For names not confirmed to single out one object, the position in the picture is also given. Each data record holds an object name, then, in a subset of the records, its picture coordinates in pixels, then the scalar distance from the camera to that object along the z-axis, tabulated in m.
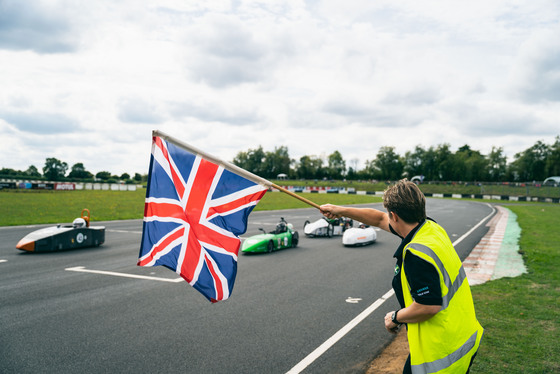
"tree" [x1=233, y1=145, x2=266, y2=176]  131.62
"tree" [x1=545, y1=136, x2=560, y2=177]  91.75
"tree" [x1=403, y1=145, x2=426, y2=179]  128.00
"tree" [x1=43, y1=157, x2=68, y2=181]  117.31
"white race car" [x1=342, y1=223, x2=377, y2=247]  14.49
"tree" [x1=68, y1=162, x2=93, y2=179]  120.25
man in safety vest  2.41
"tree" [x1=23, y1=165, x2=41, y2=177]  121.00
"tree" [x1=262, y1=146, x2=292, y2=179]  134.12
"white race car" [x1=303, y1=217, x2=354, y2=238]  17.09
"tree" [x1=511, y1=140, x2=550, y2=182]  98.06
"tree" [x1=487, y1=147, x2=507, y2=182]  112.06
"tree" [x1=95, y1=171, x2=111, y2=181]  119.21
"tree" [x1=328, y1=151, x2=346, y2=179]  148.61
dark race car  11.77
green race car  12.59
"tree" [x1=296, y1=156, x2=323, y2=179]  142.50
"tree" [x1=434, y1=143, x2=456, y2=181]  120.69
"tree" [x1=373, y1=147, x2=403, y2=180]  137.88
